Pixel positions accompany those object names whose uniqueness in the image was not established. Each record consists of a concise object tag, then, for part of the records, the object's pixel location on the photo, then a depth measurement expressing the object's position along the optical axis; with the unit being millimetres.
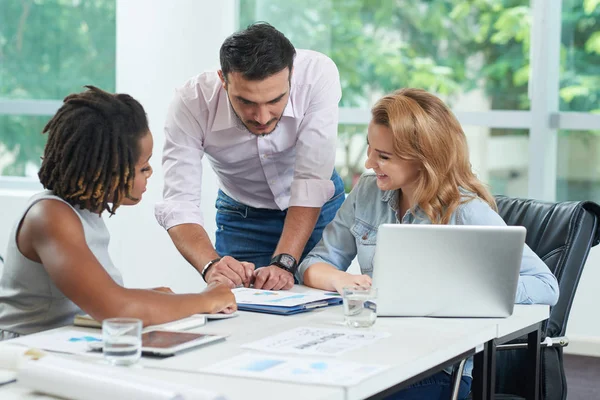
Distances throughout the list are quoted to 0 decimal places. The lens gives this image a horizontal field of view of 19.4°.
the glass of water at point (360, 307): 4051
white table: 3550
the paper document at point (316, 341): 3815
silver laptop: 4099
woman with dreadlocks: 3948
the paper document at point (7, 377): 3599
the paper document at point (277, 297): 4309
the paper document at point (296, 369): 3597
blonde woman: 4517
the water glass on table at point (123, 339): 3675
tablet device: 3760
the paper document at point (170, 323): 4005
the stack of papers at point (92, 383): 3417
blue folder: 4225
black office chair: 4603
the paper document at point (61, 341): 3806
